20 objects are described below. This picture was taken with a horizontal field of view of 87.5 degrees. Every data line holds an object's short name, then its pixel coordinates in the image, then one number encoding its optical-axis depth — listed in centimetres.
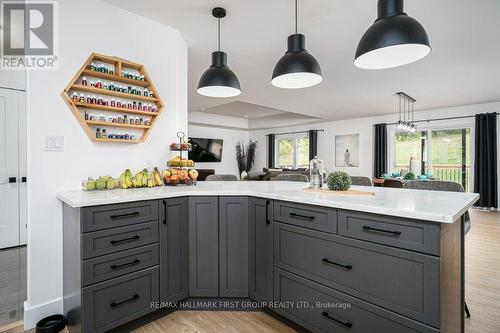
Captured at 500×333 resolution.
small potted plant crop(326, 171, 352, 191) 207
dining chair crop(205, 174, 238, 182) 354
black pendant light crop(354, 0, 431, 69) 144
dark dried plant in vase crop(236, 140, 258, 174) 1071
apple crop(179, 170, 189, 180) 254
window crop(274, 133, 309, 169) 1005
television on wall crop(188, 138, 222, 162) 920
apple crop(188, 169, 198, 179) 265
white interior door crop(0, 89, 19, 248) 339
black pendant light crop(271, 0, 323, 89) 199
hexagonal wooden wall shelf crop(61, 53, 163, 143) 221
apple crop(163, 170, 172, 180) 250
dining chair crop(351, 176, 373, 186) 286
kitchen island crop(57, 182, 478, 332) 128
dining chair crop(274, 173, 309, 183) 344
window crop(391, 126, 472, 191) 678
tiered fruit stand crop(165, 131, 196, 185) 258
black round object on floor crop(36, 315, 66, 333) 178
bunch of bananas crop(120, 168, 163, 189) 230
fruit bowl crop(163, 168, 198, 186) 250
